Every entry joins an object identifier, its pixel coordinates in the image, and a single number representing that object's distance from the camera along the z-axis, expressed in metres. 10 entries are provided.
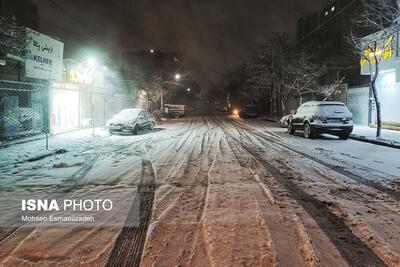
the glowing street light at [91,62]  22.62
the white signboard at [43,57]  14.78
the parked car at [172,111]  44.81
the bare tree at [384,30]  16.78
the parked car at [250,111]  47.27
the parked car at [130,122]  19.35
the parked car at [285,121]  26.85
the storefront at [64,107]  19.04
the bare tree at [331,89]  30.62
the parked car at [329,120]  16.83
